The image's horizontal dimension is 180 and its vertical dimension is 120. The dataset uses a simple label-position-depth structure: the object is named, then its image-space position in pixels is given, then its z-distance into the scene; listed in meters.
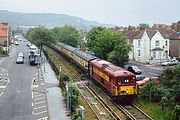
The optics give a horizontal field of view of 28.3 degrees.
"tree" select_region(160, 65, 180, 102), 28.73
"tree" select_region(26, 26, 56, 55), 75.19
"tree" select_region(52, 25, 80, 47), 110.19
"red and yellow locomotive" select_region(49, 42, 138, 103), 32.34
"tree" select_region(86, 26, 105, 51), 76.86
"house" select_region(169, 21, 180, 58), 75.62
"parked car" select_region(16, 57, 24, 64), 68.22
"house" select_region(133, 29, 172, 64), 73.56
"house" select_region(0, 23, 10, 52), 95.06
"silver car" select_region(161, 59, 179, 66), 66.32
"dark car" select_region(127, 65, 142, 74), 55.61
